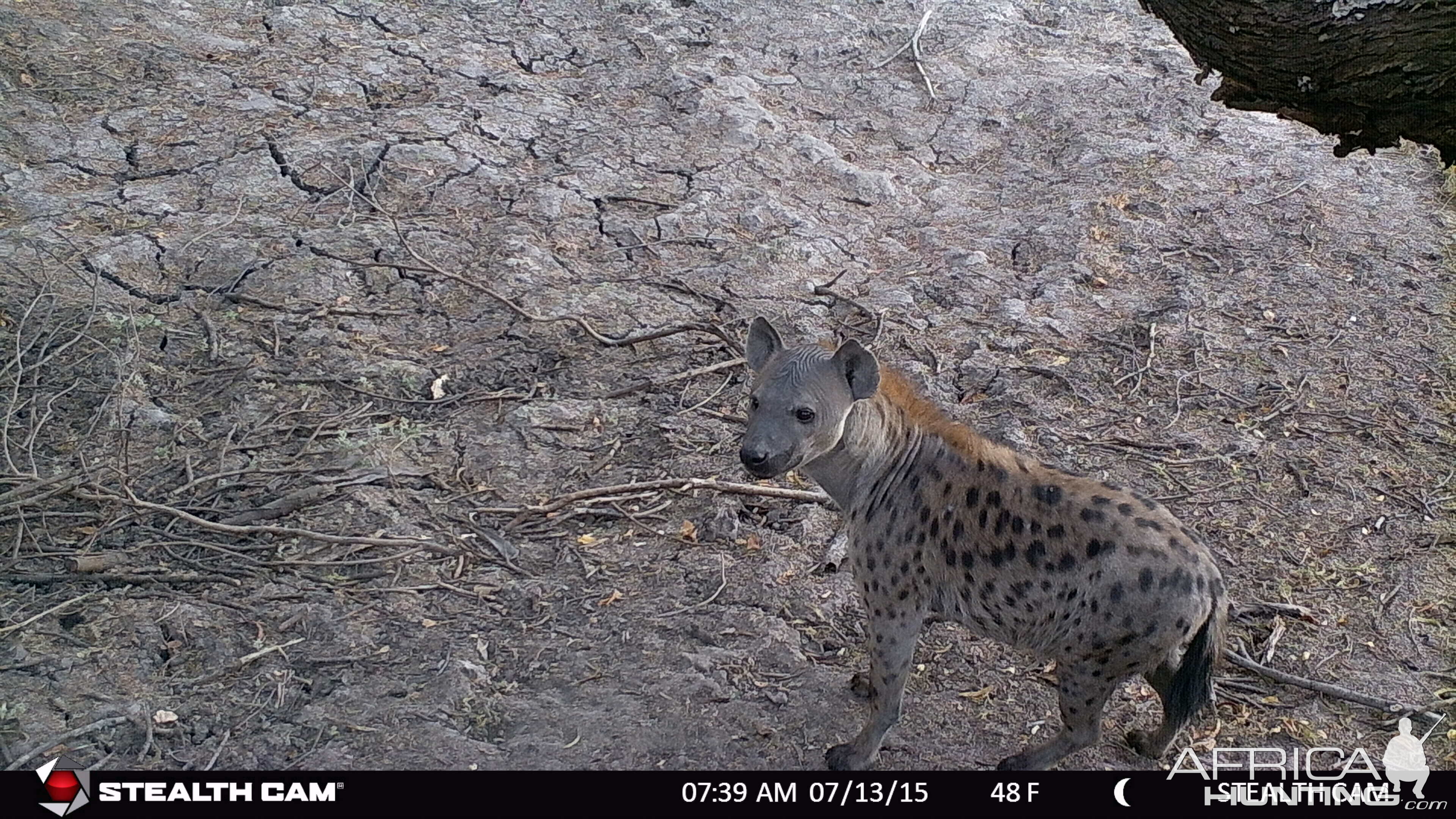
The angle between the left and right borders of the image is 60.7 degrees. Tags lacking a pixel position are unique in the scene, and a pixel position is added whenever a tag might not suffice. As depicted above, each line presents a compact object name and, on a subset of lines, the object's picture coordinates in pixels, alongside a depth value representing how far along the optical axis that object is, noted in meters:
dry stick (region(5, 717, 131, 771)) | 3.47
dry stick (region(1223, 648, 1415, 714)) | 4.06
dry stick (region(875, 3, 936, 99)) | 8.41
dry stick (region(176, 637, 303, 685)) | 3.87
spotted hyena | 3.54
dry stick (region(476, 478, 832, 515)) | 4.79
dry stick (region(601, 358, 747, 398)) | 5.49
